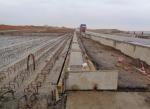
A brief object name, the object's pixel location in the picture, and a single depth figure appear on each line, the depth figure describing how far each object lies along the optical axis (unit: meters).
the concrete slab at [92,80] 4.37
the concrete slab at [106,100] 3.66
